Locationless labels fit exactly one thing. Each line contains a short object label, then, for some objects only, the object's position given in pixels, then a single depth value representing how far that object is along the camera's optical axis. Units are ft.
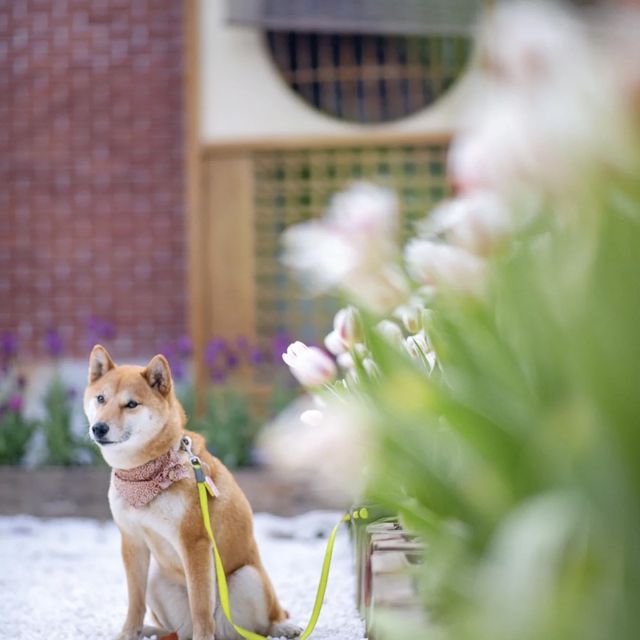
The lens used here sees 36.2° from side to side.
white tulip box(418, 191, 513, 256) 4.34
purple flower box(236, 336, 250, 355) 18.74
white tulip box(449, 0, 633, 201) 3.38
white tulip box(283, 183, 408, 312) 4.12
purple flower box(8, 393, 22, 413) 18.35
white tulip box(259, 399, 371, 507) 3.91
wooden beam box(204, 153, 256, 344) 20.16
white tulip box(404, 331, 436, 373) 7.18
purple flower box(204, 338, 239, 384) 18.47
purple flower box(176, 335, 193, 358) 18.84
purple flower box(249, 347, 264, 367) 18.61
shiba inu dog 8.17
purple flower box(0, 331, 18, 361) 18.91
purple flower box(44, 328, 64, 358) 18.89
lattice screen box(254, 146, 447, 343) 20.20
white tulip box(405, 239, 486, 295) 4.62
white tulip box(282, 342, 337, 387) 6.22
